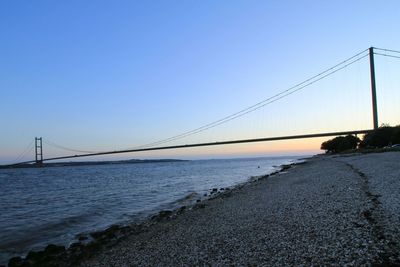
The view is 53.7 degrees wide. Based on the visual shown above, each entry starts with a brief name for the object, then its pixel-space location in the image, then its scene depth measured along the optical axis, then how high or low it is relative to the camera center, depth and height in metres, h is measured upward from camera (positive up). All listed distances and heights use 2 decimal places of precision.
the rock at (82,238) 12.77 -2.56
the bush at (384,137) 52.97 +1.72
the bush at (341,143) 83.32 +1.59
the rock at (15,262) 9.91 -2.57
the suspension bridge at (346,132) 46.22 +2.25
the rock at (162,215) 15.63 -2.43
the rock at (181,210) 16.57 -2.35
